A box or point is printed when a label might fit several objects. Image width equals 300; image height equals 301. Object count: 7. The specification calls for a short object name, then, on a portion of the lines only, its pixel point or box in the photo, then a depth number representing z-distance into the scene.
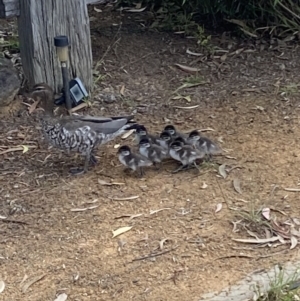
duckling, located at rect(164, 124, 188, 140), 6.32
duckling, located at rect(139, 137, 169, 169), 6.16
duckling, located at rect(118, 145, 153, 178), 6.07
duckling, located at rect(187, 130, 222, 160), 6.16
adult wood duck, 6.18
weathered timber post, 6.98
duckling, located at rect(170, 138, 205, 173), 6.07
